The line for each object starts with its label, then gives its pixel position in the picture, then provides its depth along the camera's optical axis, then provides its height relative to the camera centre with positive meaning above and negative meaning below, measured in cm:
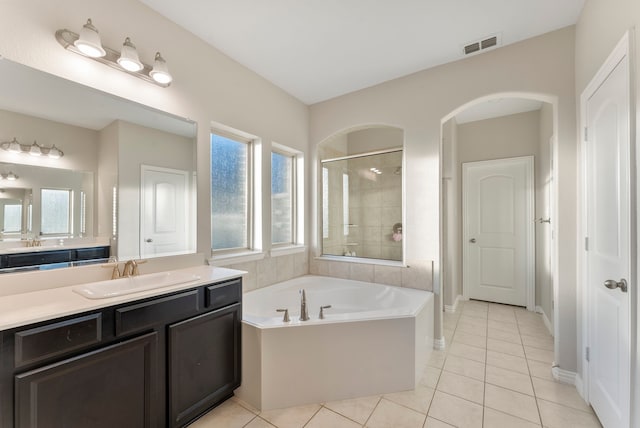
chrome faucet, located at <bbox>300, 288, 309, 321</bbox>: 196 -69
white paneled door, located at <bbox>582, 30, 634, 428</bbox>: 135 -12
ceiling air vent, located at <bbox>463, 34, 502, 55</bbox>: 227 +145
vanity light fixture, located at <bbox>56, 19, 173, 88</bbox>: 151 +97
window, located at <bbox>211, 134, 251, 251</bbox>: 255 +23
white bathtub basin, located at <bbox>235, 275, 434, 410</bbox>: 183 -98
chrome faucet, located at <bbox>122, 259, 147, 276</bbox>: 179 -34
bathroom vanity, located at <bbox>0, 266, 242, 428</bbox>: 108 -68
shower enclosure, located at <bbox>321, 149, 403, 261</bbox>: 356 +14
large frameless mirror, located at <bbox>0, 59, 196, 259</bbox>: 142 +34
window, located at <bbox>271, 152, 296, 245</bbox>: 321 +21
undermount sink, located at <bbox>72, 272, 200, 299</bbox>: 140 -39
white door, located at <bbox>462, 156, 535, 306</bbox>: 372 -21
